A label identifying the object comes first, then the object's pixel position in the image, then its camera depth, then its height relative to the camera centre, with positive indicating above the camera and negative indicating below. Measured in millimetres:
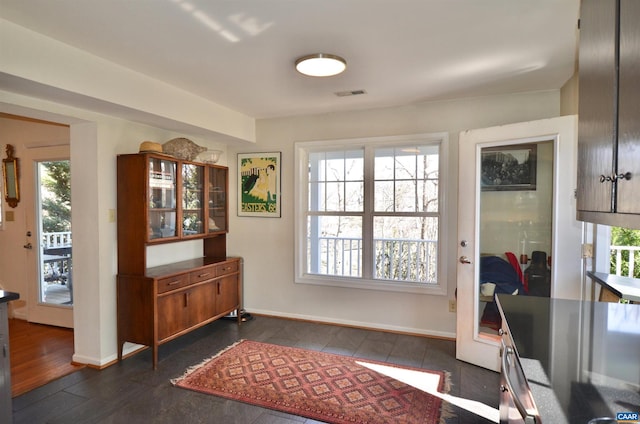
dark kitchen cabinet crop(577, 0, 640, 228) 1031 +289
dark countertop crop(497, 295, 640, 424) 896 -530
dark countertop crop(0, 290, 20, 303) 1729 -471
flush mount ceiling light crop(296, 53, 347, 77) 2433 +964
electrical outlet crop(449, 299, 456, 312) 3596 -1057
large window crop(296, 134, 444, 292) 3812 -118
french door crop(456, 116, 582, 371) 2836 -210
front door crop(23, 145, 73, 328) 4012 -409
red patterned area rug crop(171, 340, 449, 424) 2332 -1392
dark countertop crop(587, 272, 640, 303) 1969 -510
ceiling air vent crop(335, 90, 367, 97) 3252 +1006
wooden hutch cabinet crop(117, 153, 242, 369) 3027 -477
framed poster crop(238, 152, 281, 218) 4301 +209
